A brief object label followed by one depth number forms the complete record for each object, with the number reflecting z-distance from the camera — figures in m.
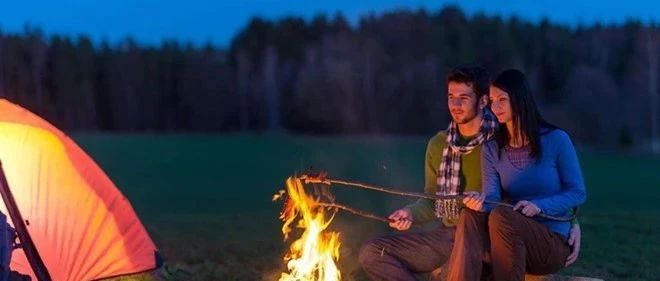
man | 5.19
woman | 4.79
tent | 6.46
